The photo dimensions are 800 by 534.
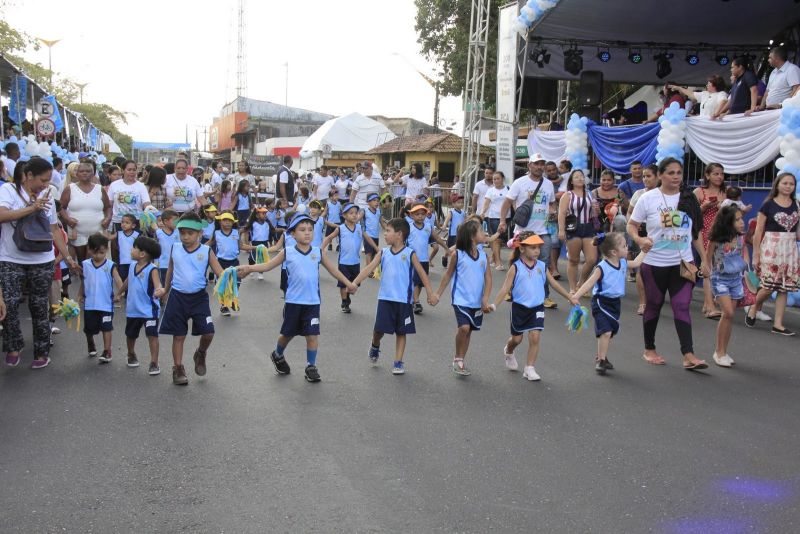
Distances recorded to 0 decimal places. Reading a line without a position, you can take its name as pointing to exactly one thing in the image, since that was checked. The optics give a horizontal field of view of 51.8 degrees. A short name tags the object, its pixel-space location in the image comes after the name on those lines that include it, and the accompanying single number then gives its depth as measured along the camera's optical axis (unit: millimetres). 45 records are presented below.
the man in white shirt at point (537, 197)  11523
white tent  51781
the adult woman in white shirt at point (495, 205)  14734
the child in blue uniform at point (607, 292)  7559
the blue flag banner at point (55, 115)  21280
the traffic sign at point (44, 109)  20994
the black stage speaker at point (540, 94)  21406
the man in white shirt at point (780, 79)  12195
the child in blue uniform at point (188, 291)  6988
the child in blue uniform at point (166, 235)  9578
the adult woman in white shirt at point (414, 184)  18044
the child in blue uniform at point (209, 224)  11828
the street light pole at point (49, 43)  39109
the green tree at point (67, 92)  33866
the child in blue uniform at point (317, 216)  12594
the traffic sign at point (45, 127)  20172
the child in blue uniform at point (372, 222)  12159
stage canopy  16906
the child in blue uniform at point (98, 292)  7691
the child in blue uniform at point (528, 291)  7312
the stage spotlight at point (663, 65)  20391
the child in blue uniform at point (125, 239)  9727
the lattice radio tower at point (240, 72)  89812
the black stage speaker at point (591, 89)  18422
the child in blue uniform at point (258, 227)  14336
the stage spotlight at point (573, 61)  19469
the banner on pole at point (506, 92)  19094
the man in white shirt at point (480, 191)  15359
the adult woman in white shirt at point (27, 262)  7055
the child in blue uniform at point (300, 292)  7160
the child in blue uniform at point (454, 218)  14375
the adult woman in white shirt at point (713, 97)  13758
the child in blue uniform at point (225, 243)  11867
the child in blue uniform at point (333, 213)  17984
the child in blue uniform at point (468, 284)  7375
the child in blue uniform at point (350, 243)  11250
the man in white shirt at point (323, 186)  21238
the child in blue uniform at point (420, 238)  10719
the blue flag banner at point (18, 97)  18500
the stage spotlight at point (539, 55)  19411
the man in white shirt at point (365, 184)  17484
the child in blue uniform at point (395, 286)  7633
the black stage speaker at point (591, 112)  17922
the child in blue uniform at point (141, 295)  7465
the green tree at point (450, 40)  31312
